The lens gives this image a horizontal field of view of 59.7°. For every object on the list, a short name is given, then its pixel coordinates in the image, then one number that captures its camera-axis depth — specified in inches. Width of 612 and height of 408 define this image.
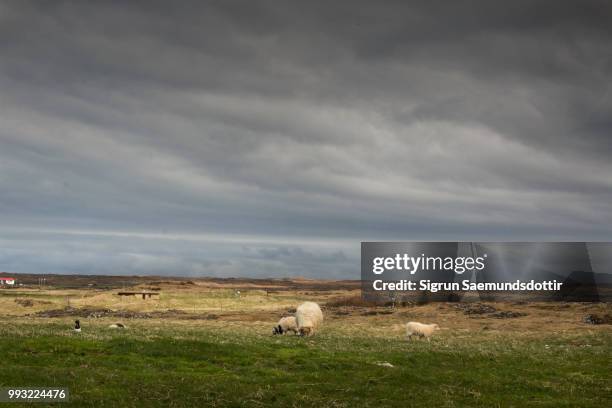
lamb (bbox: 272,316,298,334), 1534.2
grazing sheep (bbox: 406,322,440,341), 1476.4
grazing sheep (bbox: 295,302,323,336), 1475.1
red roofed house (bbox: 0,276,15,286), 6824.8
